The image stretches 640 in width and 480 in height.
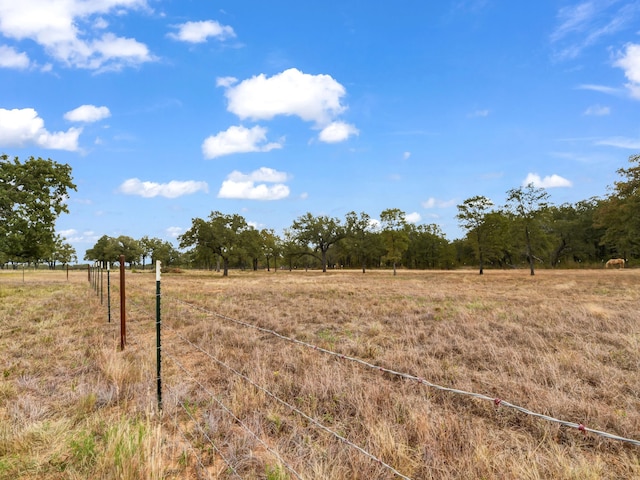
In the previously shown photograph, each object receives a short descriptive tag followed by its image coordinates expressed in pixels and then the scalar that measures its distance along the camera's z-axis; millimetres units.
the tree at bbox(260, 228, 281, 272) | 85569
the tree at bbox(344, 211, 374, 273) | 69688
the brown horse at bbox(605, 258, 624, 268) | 57469
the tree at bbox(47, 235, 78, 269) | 124662
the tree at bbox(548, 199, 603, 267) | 78688
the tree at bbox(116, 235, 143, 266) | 119562
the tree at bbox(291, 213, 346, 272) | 70562
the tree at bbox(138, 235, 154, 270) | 129125
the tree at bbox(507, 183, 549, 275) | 45250
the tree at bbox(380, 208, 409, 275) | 57531
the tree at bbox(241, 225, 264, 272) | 62156
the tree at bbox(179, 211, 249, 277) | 58156
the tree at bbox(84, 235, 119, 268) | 117438
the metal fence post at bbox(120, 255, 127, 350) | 8570
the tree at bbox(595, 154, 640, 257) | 33812
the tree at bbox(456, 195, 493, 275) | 51531
